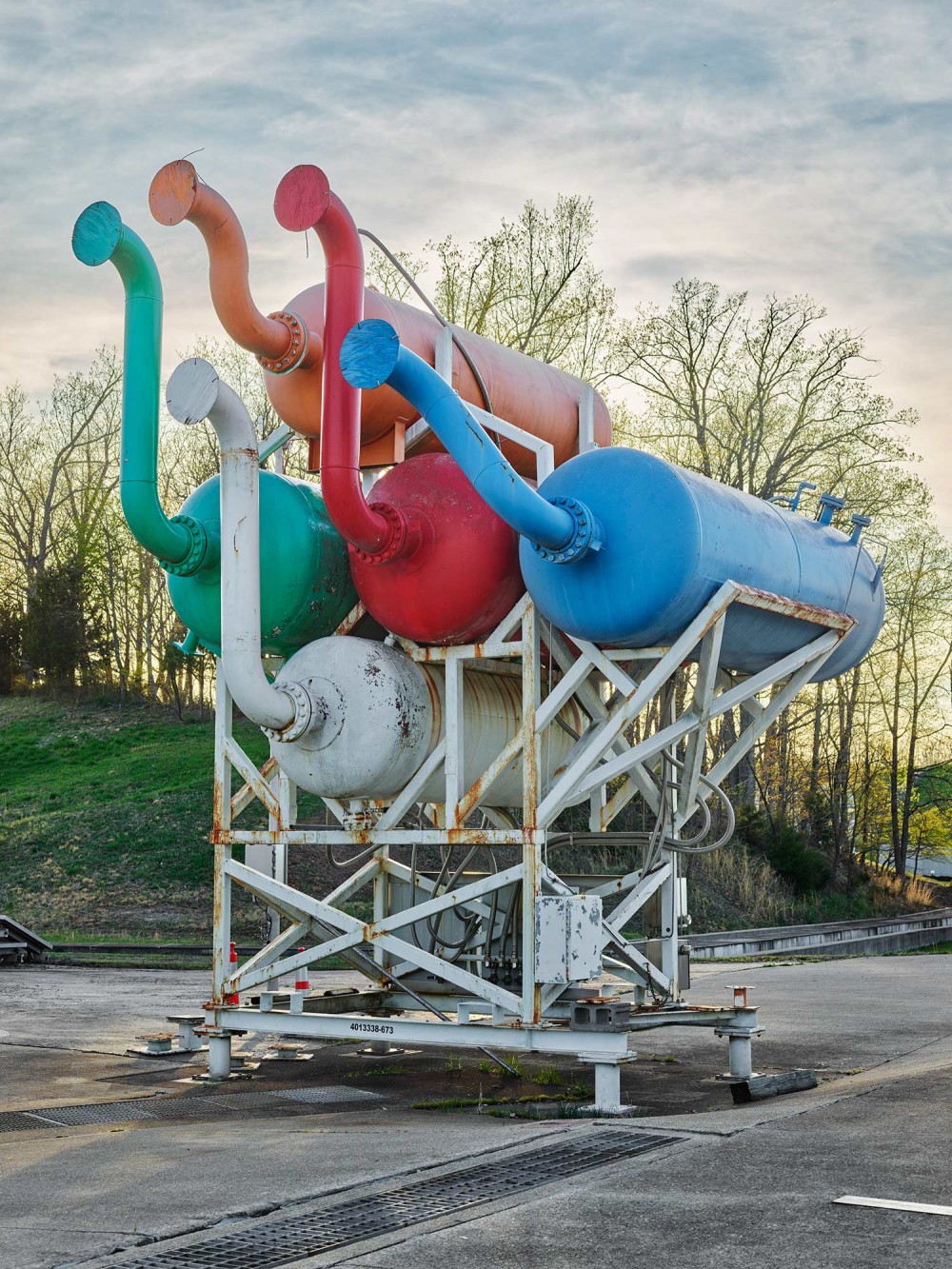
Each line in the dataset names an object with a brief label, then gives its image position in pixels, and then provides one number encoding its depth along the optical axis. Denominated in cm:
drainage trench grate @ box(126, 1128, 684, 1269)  549
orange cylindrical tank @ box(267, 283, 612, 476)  1095
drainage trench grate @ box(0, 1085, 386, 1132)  934
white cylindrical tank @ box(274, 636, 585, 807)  1042
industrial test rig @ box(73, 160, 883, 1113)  982
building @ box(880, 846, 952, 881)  7611
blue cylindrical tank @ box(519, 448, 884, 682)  973
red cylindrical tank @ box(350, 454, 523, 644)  1048
